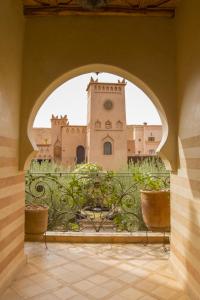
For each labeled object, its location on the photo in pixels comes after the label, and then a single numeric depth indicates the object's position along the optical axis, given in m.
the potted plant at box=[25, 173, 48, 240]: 4.16
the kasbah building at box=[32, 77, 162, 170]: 30.52
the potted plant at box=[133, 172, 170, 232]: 4.11
